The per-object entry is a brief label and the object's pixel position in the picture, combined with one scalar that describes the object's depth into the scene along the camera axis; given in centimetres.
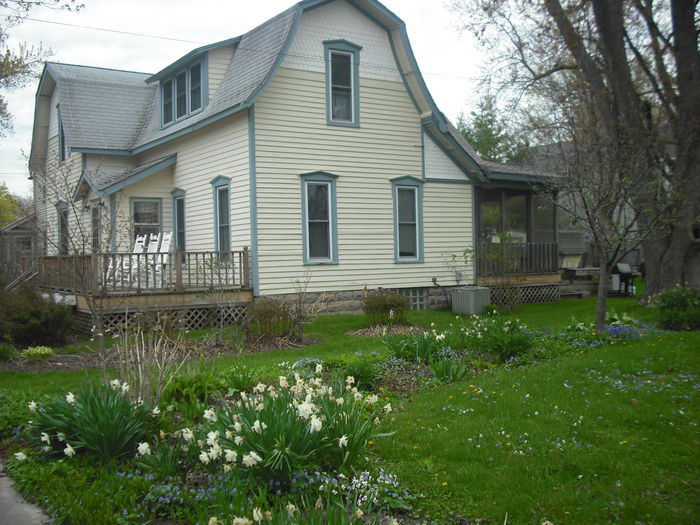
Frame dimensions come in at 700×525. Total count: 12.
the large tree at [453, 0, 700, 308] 1473
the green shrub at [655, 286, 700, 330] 1150
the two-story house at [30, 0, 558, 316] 1502
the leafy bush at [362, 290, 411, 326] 1370
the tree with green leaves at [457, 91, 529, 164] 4383
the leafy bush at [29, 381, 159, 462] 515
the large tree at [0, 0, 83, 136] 1855
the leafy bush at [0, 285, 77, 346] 1166
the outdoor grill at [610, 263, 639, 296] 2088
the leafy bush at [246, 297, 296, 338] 1176
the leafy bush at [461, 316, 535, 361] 913
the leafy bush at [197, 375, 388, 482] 443
